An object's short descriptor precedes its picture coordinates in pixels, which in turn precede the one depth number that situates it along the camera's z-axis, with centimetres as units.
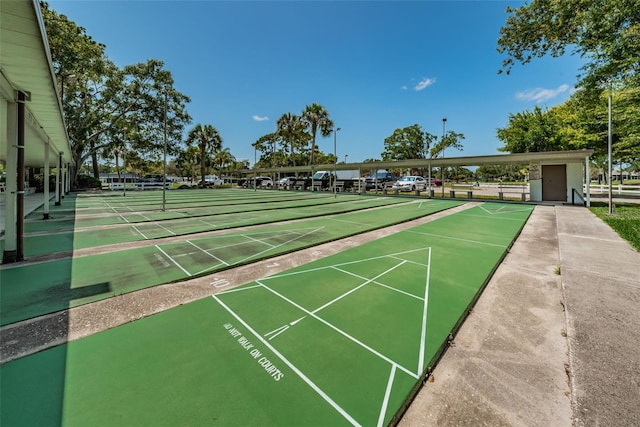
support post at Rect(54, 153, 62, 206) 1510
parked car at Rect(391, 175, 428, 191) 2673
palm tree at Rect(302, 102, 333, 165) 3709
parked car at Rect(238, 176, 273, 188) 4502
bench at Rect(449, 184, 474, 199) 3724
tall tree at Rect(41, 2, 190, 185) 2177
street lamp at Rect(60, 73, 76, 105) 2322
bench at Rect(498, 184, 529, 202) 3328
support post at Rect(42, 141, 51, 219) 1013
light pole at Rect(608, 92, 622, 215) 1158
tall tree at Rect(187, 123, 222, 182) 4269
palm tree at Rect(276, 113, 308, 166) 4152
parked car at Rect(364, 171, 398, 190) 3117
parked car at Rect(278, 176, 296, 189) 3759
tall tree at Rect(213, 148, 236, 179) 5550
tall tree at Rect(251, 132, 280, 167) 5506
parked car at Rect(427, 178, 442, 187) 4306
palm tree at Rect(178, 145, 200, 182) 4841
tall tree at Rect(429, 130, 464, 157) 4816
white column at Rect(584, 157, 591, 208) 1357
